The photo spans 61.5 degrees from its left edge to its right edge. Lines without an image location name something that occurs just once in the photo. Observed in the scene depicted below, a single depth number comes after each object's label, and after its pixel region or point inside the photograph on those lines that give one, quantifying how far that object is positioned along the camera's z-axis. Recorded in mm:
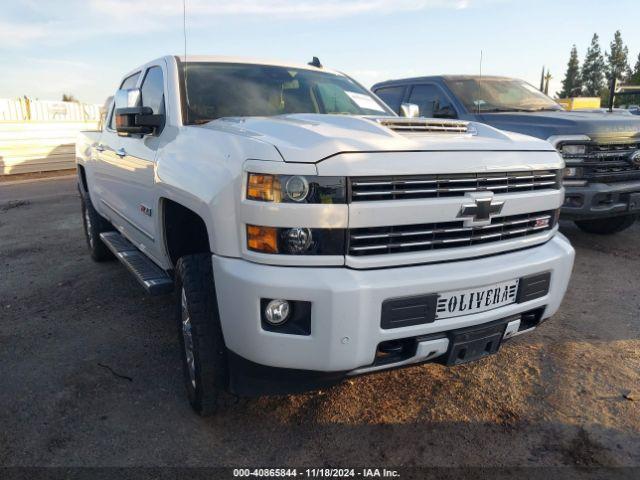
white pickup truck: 2148
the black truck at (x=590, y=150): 5414
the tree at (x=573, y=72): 82125
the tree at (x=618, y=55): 75312
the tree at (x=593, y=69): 78688
